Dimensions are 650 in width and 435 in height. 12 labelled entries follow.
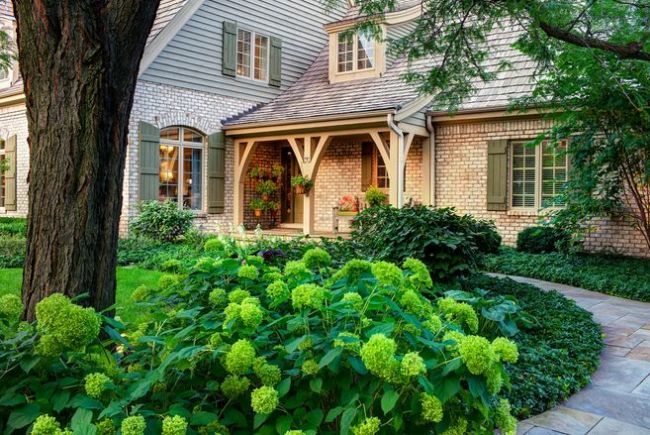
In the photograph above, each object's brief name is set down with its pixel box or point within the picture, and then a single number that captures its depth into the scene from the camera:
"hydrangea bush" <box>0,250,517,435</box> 1.49
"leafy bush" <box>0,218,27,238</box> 12.00
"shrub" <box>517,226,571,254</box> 10.38
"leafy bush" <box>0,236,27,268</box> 8.95
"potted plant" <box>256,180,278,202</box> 15.64
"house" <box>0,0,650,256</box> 12.03
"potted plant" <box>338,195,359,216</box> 13.91
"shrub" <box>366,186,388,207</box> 13.05
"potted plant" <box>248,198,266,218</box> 15.34
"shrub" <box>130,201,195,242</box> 12.20
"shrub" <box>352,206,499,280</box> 6.12
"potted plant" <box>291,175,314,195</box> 13.35
